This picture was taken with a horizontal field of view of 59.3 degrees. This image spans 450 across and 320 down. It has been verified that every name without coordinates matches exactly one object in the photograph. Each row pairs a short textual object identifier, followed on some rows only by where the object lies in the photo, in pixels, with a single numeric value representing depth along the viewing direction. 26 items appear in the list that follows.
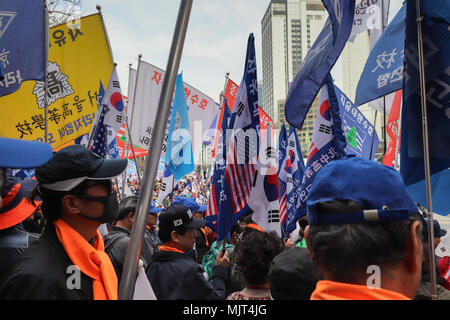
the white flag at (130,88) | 10.48
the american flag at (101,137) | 6.18
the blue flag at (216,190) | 5.65
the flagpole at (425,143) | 1.97
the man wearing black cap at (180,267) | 3.11
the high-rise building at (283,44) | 44.03
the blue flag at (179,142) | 8.47
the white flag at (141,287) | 1.95
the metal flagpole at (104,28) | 6.87
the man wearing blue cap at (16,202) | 1.78
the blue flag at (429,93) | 2.58
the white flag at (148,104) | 9.44
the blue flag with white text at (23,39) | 4.84
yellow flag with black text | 6.21
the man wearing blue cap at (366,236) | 1.28
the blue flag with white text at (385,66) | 4.23
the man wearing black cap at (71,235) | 1.86
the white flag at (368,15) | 6.09
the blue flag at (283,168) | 7.37
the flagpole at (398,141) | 5.80
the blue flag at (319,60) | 2.76
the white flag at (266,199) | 4.74
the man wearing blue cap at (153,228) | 5.41
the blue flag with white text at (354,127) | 7.04
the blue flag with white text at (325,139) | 4.45
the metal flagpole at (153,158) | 1.57
